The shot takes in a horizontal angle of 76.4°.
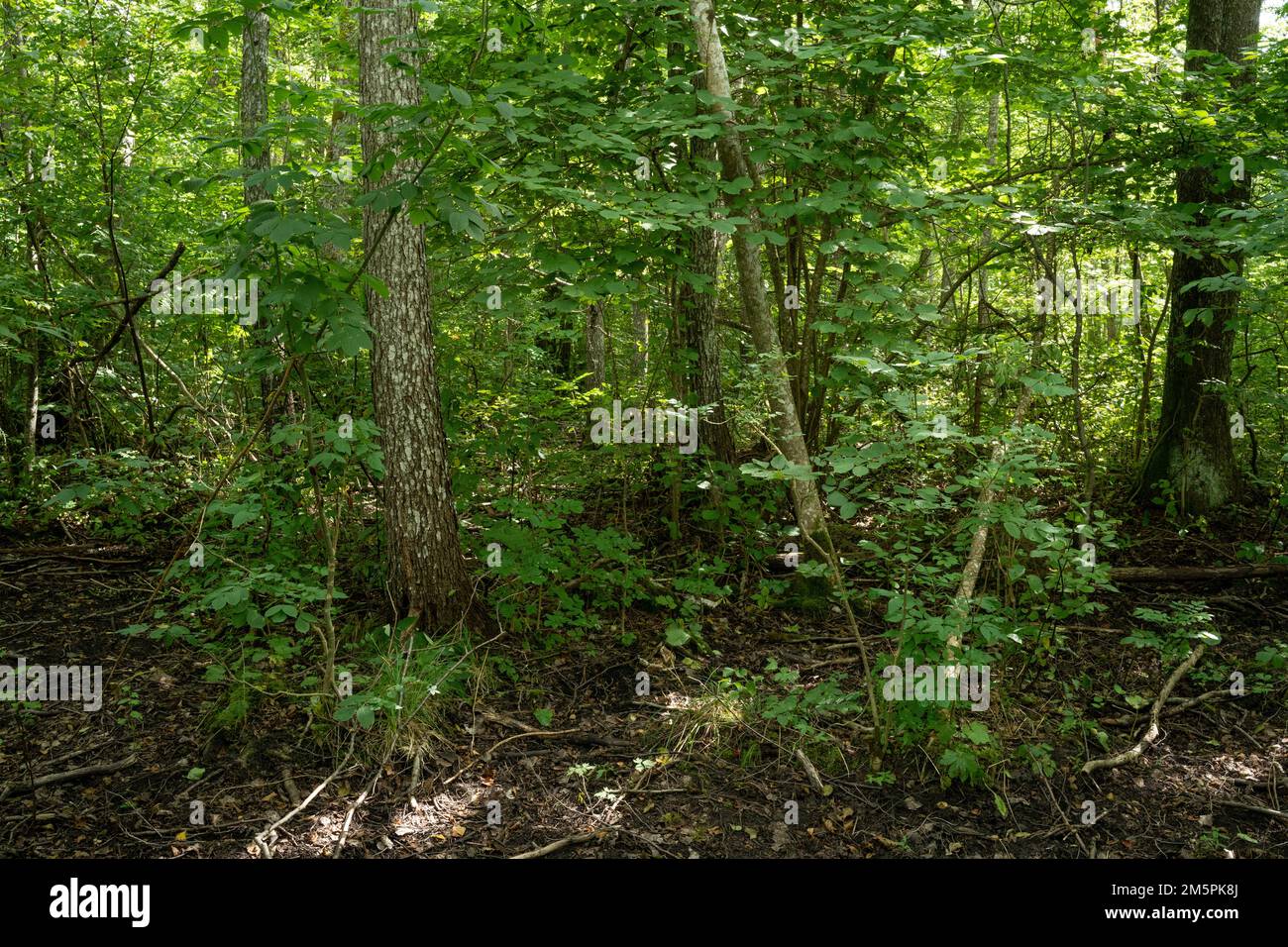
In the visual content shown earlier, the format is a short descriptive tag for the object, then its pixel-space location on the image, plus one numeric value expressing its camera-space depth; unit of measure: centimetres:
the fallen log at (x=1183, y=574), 645
